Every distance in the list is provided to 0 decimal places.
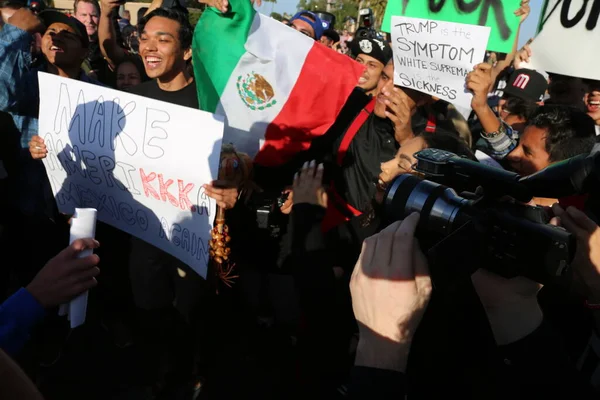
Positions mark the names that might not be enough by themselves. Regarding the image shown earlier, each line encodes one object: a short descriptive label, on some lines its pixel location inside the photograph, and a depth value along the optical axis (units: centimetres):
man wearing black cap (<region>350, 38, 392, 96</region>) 354
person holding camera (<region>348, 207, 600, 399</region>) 94
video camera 94
